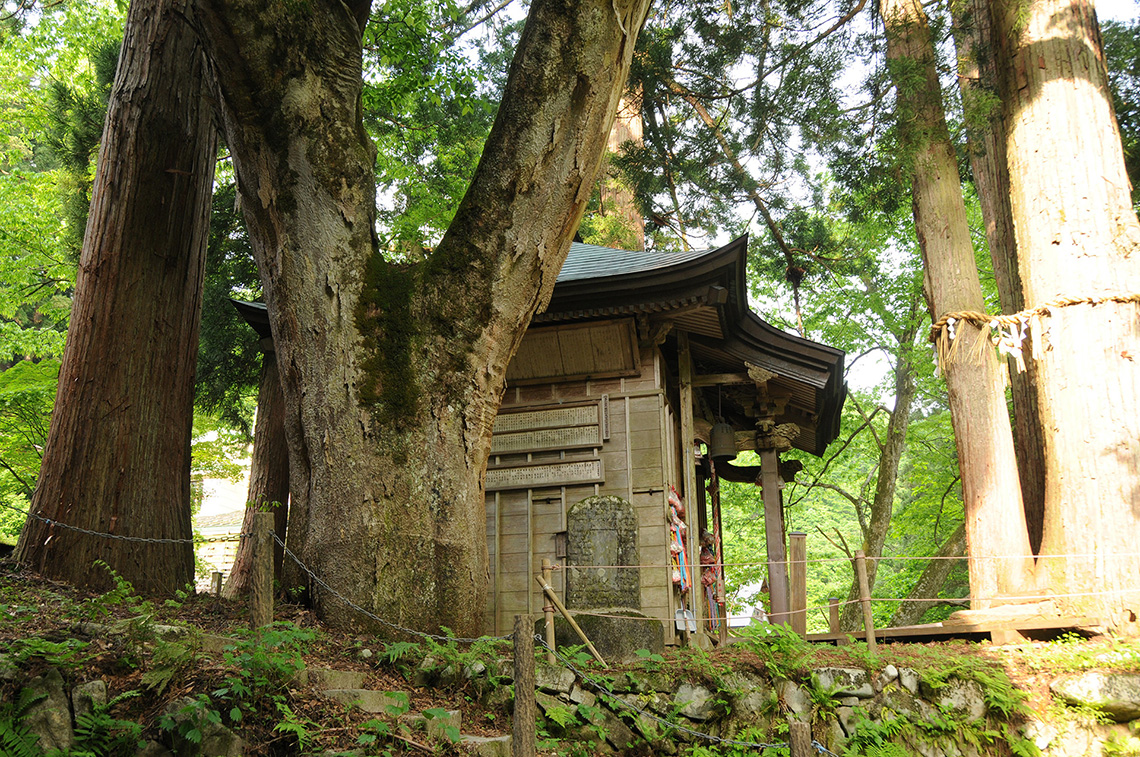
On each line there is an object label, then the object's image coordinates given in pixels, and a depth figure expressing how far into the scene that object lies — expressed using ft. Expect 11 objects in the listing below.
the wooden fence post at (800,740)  13.25
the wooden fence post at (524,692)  13.75
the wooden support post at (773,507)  32.35
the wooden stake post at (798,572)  25.22
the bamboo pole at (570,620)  19.02
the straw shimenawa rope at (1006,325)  23.07
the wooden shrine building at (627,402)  27.17
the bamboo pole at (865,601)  21.98
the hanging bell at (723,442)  33.83
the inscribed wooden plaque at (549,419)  29.17
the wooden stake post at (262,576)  15.25
